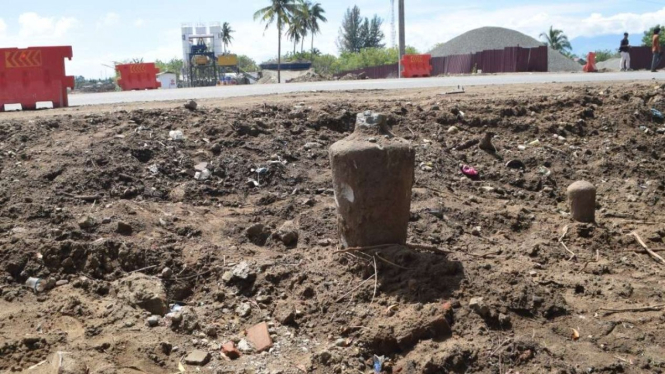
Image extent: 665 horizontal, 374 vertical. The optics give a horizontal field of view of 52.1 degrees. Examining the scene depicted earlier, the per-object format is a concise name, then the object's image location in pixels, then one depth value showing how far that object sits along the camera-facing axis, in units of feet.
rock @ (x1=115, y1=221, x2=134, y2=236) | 16.62
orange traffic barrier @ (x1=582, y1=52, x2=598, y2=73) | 77.07
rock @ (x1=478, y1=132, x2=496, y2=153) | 24.93
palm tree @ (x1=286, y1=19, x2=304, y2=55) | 179.32
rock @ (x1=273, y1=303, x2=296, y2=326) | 13.85
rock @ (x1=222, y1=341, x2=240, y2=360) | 12.88
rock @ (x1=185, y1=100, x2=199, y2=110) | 25.20
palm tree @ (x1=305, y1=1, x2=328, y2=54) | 200.34
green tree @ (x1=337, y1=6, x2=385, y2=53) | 245.45
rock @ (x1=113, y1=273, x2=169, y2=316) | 14.20
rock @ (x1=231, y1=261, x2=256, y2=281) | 15.12
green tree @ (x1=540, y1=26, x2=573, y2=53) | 217.56
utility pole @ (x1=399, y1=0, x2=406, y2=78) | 81.35
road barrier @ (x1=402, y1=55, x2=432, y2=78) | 78.84
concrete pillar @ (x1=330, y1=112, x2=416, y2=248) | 14.19
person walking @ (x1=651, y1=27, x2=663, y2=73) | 60.70
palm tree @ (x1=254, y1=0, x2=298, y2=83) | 138.41
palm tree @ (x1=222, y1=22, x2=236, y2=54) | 228.63
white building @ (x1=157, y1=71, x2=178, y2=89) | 179.40
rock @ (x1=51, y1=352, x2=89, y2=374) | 11.44
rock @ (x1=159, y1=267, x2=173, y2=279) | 15.38
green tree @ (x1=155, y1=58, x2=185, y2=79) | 285.27
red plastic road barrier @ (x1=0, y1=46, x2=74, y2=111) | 32.50
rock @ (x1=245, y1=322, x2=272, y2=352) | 13.12
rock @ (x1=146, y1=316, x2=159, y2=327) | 13.62
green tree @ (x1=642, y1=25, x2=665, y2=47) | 166.57
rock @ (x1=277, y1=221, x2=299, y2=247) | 17.07
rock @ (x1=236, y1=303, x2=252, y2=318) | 14.24
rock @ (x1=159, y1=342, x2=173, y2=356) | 12.78
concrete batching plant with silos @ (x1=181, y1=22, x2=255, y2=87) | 162.30
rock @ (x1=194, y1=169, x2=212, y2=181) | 20.62
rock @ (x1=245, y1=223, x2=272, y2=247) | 17.43
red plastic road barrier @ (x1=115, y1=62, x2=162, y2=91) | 65.72
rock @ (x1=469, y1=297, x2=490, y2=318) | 12.96
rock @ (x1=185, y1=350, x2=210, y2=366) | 12.59
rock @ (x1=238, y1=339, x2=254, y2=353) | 13.10
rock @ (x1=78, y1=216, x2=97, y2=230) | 16.60
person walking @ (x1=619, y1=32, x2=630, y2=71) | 66.49
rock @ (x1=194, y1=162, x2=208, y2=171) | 21.11
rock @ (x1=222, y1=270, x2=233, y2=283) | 15.15
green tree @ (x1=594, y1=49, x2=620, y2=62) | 219.86
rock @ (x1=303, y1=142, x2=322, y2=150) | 23.15
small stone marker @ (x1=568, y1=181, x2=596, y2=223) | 19.04
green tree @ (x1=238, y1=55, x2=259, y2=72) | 246.92
